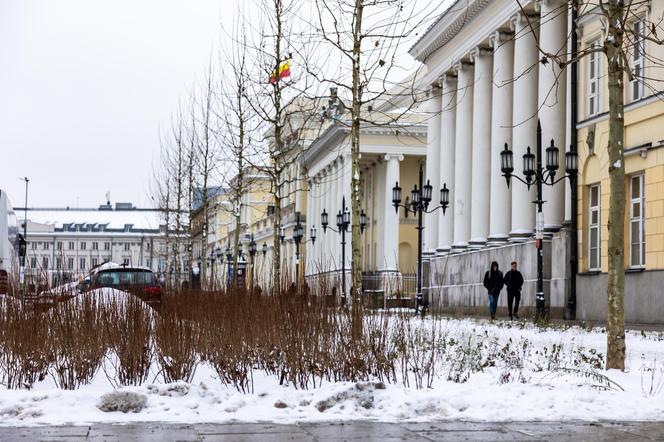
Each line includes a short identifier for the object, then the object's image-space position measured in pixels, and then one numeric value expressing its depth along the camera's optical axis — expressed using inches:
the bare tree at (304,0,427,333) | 721.8
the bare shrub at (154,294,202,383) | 446.3
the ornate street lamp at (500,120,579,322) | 1047.0
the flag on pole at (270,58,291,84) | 1186.5
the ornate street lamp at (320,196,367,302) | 1929.1
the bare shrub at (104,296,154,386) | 444.8
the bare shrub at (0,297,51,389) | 435.5
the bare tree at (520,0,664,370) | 486.6
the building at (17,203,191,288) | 7022.6
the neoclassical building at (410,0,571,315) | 1323.8
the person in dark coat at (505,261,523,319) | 1198.9
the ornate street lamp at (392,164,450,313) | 1446.9
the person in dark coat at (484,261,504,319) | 1222.3
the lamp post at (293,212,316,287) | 2021.8
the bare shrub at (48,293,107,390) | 441.4
